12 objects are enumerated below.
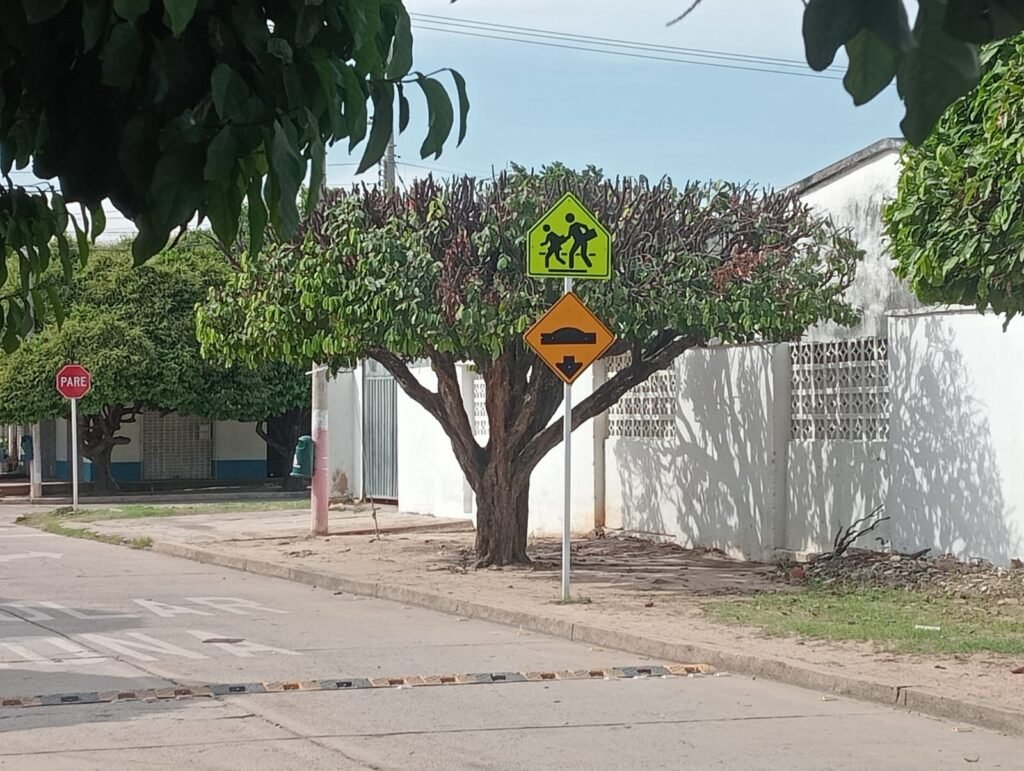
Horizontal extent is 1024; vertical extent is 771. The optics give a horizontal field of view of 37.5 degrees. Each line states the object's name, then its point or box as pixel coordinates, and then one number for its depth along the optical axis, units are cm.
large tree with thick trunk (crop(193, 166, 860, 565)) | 1494
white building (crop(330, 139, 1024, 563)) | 1455
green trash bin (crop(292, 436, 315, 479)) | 2455
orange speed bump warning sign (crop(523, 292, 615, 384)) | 1359
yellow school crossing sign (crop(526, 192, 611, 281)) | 1372
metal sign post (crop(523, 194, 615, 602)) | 1361
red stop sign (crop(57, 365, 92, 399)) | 2723
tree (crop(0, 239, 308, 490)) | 3219
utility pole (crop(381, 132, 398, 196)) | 2134
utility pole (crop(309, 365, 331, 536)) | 2197
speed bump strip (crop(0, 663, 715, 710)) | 958
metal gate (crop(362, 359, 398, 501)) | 2822
